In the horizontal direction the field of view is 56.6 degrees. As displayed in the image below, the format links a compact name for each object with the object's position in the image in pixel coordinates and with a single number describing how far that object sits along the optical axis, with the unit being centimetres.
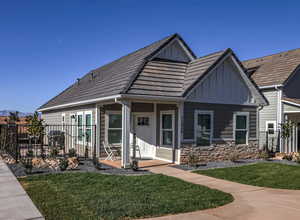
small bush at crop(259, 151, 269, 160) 1389
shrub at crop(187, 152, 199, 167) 1159
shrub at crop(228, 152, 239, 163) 1273
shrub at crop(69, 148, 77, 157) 1277
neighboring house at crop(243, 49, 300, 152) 1630
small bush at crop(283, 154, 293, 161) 1400
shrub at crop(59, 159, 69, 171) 1038
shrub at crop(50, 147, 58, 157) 1323
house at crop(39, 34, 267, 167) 1171
